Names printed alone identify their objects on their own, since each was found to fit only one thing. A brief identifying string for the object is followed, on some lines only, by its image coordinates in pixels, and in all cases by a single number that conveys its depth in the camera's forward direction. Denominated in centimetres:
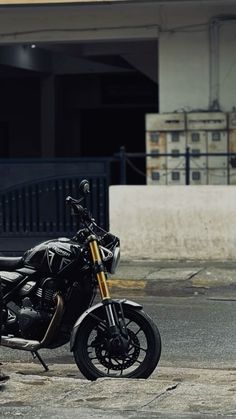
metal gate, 1437
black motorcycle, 650
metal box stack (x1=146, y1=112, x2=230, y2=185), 1453
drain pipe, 1447
